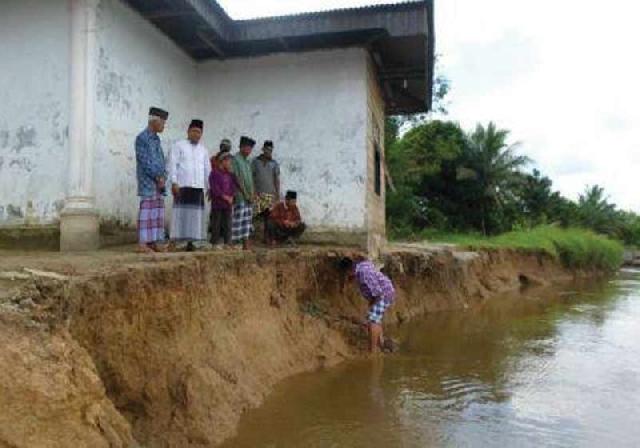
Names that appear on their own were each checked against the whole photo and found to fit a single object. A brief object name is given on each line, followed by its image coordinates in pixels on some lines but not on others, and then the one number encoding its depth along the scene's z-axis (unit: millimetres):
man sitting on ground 9820
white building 8070
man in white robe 7867
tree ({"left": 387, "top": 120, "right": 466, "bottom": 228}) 26859
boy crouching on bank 8766
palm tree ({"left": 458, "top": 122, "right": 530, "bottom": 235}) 29719
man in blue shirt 7438
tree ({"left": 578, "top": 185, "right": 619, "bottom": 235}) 40469
